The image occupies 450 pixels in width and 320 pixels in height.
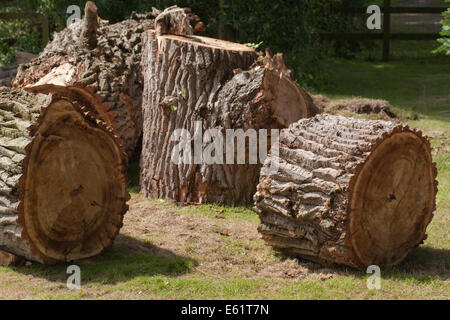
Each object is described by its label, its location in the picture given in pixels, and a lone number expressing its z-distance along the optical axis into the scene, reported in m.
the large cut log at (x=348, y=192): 5.09
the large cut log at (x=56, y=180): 4.96
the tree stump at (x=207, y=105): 6.99
